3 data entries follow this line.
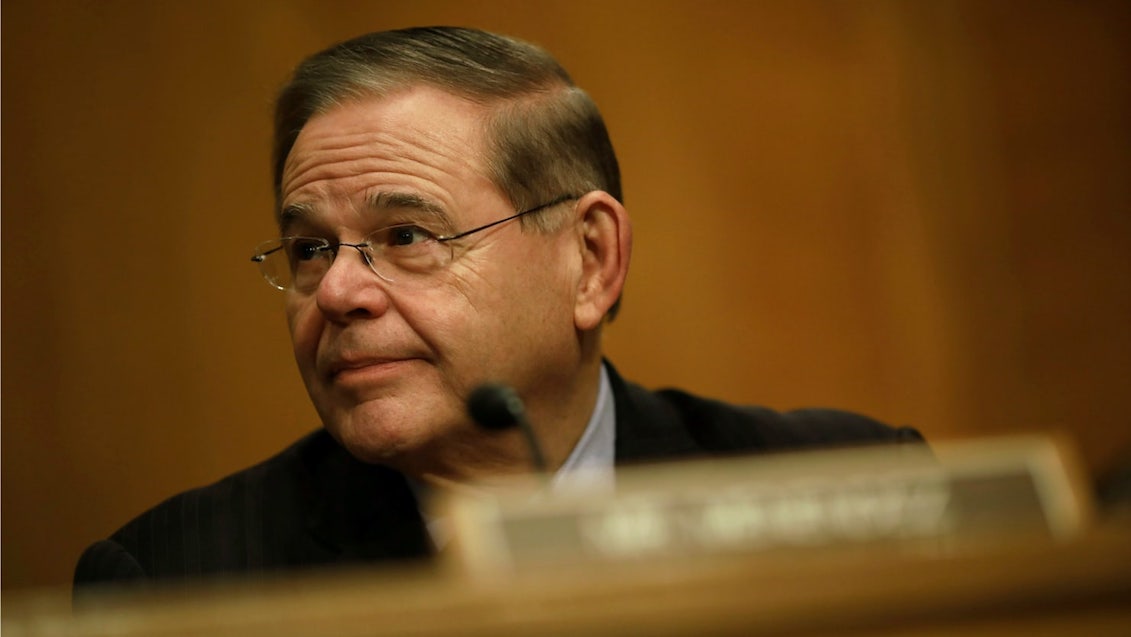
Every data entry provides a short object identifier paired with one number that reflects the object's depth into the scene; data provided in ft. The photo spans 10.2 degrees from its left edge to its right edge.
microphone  9.48
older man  9.88
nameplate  8.77
